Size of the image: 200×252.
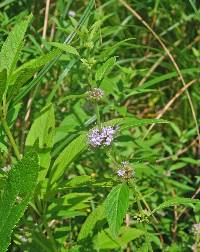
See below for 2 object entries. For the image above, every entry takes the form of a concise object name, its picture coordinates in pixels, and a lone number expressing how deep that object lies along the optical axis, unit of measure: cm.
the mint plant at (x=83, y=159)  52
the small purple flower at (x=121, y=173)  53
